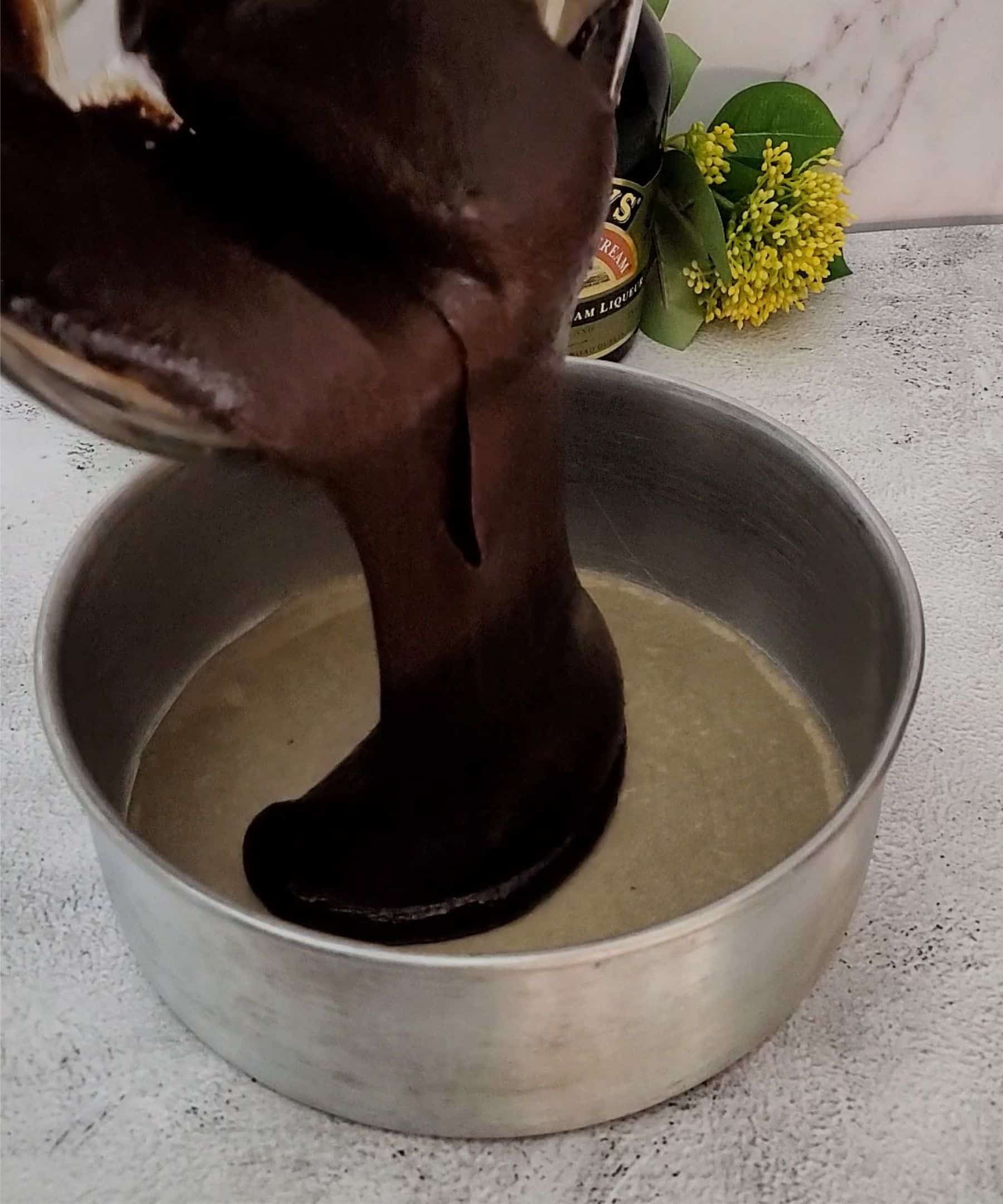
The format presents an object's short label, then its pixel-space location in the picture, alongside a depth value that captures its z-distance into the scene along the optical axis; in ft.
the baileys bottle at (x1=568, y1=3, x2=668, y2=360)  2.52
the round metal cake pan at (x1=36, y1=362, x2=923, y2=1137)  1.45
